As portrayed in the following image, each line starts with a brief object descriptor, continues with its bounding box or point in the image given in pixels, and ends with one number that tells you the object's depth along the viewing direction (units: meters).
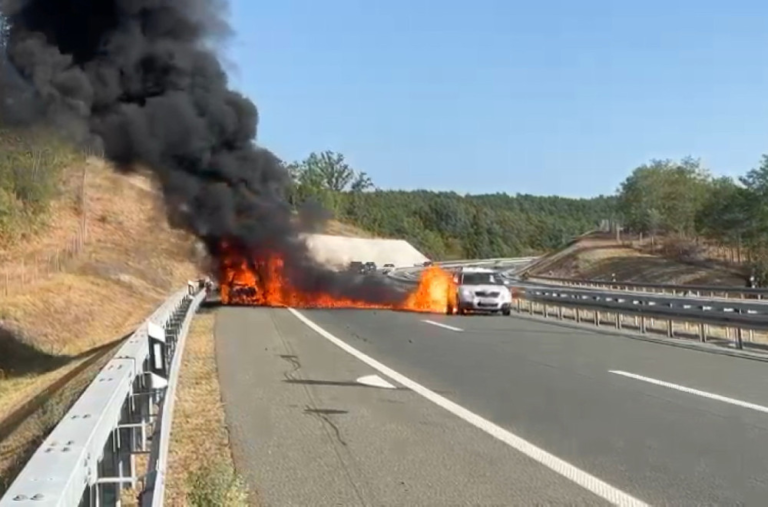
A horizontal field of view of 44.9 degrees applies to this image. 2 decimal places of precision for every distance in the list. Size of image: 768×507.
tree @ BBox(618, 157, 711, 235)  92.25
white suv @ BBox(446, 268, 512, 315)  29.22
